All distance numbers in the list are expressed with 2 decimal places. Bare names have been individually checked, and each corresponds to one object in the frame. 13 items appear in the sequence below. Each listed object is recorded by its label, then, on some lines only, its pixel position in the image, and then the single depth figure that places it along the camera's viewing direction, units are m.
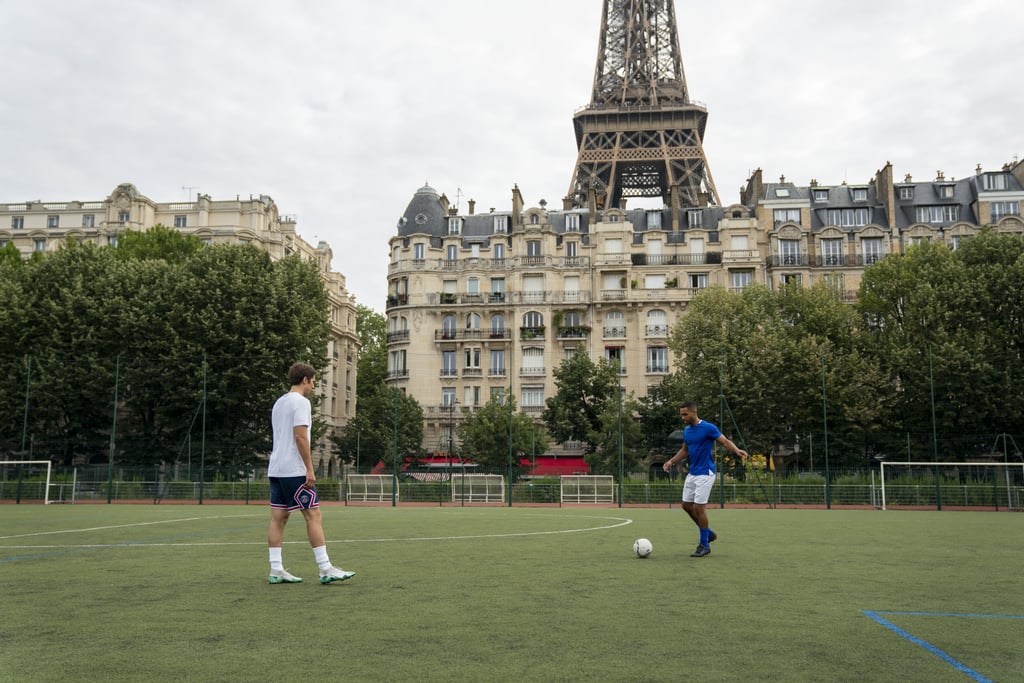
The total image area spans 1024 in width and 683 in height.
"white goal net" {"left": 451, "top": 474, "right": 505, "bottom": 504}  33.81
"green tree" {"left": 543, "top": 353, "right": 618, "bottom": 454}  54.41
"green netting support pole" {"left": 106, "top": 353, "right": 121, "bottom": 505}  33.31
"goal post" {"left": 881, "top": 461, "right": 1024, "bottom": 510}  29.66
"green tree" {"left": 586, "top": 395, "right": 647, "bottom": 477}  47.91
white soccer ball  10.77
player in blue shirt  11.30
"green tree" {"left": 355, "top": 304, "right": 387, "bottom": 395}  82.31
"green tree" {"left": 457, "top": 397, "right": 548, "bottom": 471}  49.50
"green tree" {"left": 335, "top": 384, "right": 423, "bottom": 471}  54.66
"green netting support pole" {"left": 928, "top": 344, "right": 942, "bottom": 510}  29.58
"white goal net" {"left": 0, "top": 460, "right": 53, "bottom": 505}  32.47
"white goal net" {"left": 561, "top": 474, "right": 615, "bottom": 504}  33.41
